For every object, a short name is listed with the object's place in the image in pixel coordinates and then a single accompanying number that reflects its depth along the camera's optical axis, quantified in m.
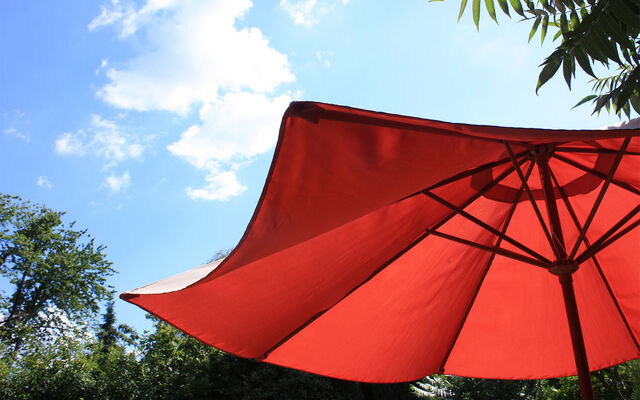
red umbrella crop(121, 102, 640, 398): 1.31
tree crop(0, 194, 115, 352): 24.42
